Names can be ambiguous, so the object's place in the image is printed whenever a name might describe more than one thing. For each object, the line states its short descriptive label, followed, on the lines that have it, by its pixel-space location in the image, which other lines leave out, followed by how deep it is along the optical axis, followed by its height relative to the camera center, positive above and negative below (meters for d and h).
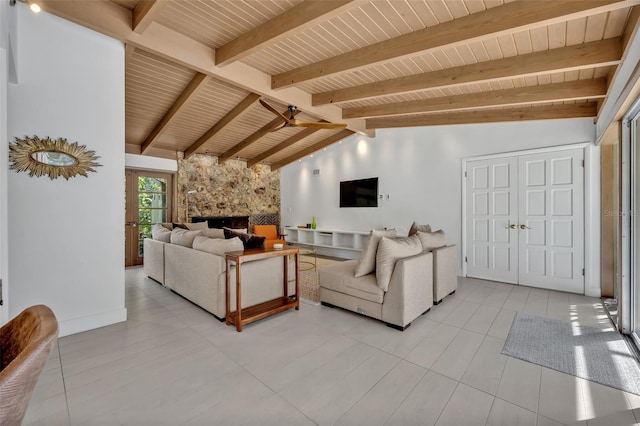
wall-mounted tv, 6.44 +0.45
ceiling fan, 4.27 +1.36
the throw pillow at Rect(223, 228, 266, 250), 3.60 -0.37
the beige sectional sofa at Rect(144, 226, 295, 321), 3.10 -0.79
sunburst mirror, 2.51 +0.51
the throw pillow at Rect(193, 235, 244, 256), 3.22 -0.39
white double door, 4.17 -0.13
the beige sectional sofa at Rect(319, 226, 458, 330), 2.90 -0.76
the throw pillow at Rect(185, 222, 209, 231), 5.71 -0.28
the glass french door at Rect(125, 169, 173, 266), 6.03 +0.14
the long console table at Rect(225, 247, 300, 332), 2.87 -1.02
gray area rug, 2.11 -1.20
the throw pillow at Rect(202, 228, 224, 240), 4.04 -0.30
